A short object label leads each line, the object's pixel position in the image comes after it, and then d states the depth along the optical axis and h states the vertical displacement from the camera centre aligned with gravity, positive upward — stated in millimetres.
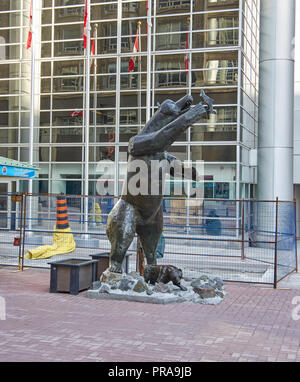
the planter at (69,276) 9305 -1559
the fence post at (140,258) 10289 -1338
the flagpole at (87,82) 17505 +3899
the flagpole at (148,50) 17281 +4990
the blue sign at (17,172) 13484 +581
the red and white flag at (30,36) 18147 +5609
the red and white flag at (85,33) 17709 +5766
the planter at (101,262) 10469 -1427
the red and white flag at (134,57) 18500 +5210
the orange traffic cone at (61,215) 14602 -640
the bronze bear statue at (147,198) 8316 -65
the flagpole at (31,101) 17844 +3300
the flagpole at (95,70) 19944 +4925
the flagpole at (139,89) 19656 +4106
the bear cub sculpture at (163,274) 8773 -1396
